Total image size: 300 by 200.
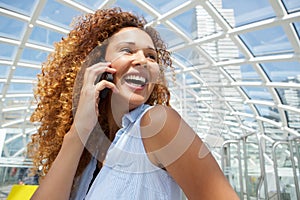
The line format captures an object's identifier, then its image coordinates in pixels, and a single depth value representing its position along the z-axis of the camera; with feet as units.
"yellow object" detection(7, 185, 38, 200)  12.03
